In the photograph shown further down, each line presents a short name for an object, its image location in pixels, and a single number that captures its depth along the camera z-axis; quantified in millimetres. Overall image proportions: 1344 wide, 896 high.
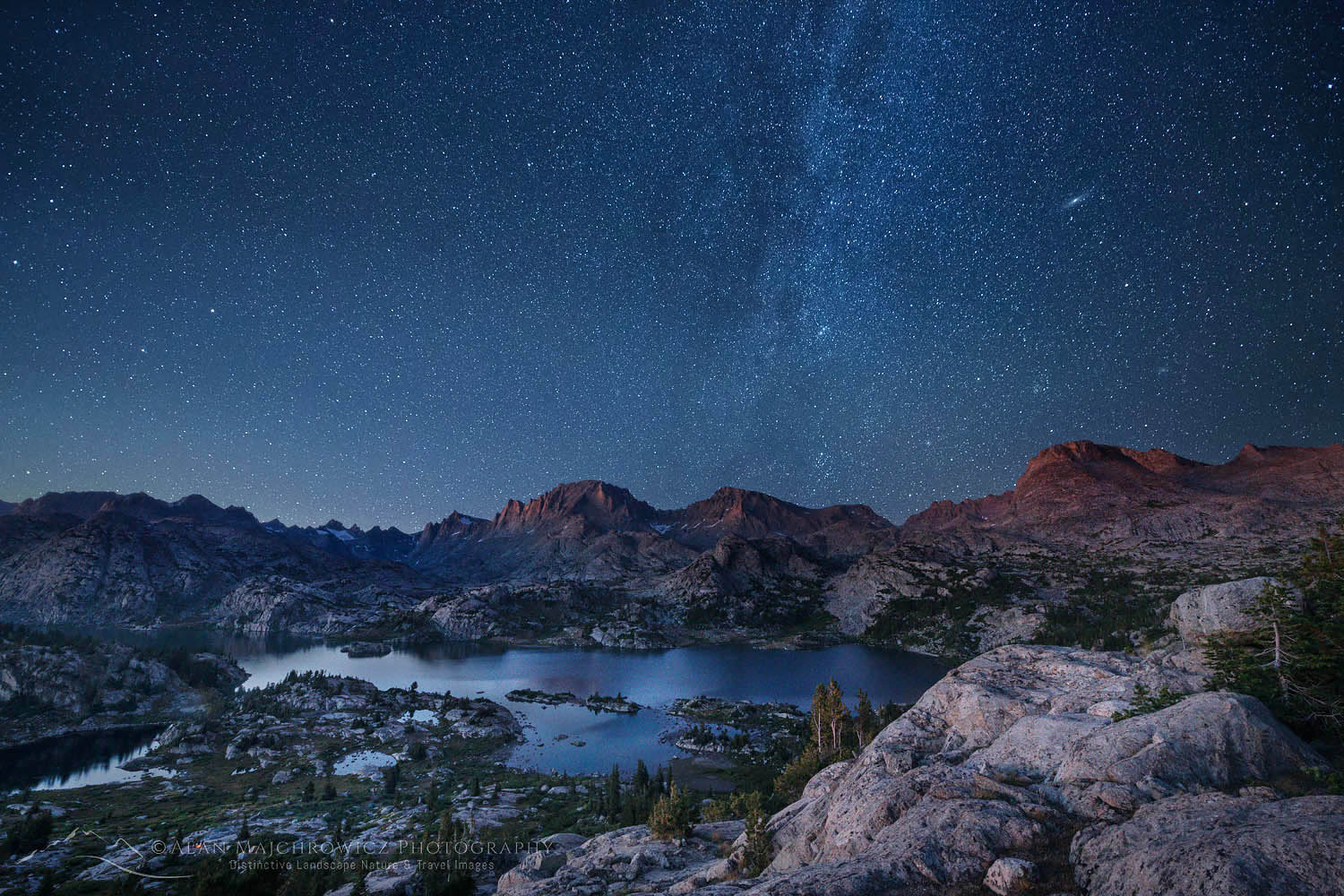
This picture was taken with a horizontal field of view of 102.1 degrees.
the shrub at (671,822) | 30062
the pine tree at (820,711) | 57844
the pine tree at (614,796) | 56375
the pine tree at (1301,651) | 15625
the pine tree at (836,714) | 55616
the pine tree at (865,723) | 56562
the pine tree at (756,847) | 19297
